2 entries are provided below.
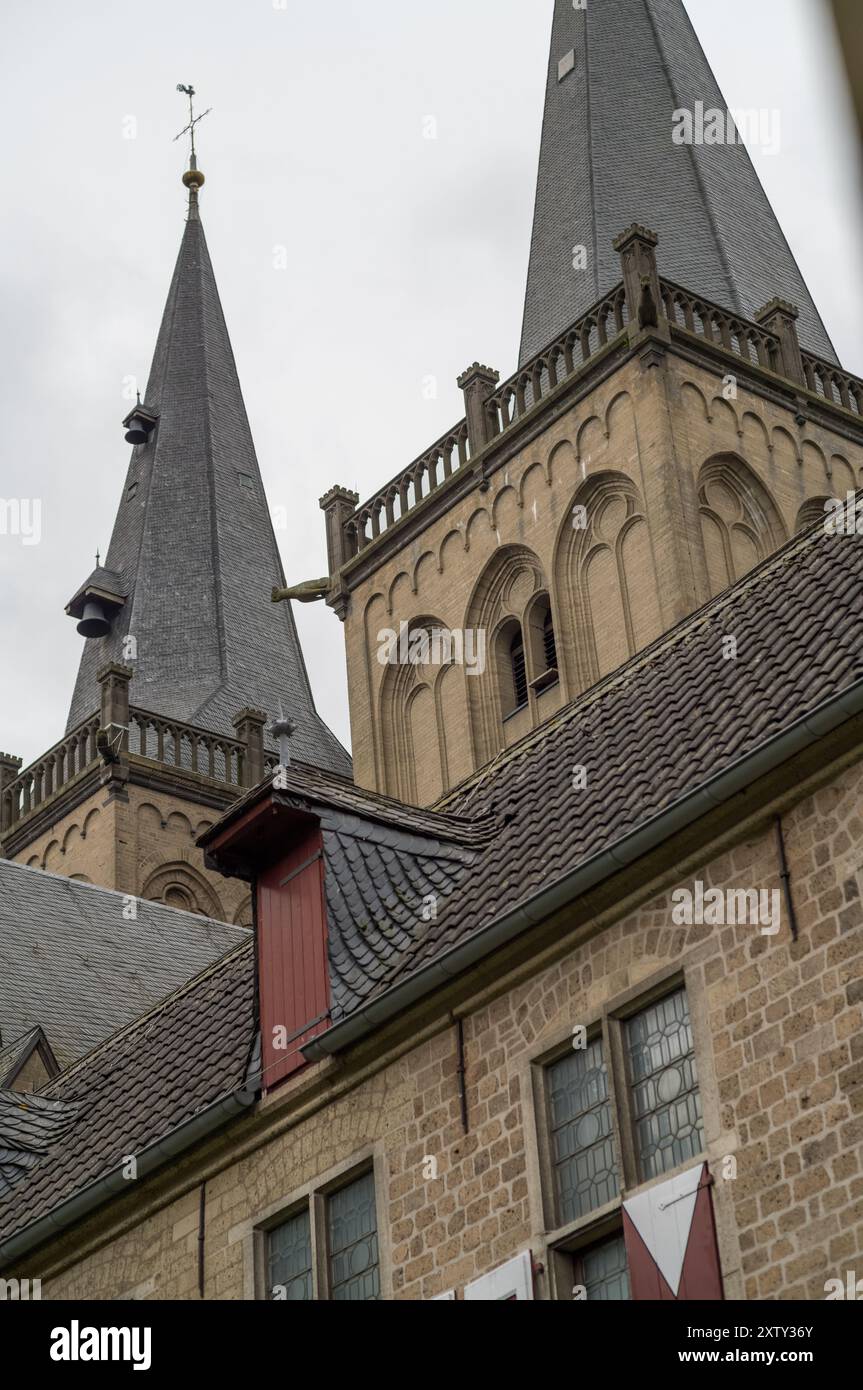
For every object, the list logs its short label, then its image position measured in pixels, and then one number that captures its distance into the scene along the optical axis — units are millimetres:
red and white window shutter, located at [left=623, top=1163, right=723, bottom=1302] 11570
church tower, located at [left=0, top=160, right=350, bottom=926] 47688
